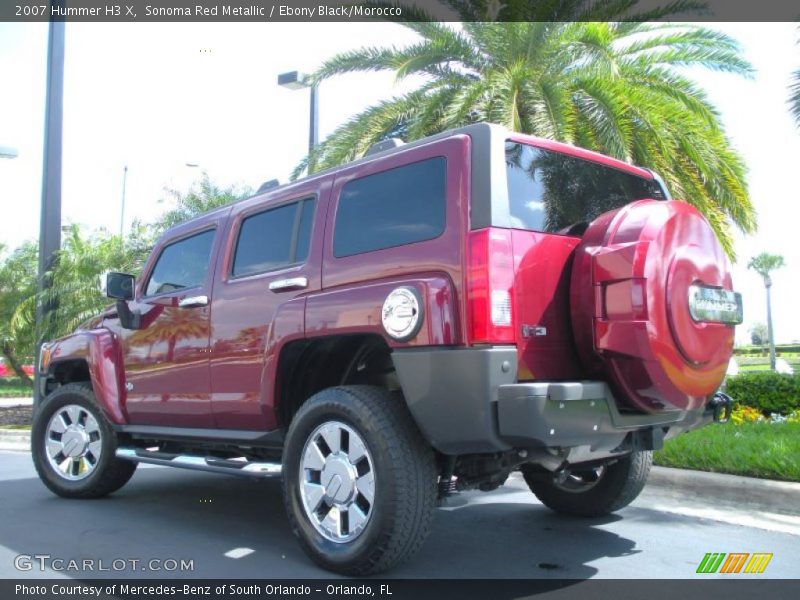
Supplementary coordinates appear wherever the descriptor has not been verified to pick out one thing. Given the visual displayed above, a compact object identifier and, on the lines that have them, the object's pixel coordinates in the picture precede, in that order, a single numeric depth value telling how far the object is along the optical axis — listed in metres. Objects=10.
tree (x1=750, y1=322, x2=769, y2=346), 120.19
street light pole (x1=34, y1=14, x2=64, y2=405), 11.91
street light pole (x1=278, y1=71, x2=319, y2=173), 10.62
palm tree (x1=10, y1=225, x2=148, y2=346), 13.28
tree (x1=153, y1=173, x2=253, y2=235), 15.02
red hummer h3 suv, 3.42
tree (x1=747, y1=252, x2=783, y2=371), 86.25
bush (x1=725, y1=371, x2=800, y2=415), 9.48
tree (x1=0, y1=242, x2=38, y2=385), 16.17
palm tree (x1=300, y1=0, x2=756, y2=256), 9.78
